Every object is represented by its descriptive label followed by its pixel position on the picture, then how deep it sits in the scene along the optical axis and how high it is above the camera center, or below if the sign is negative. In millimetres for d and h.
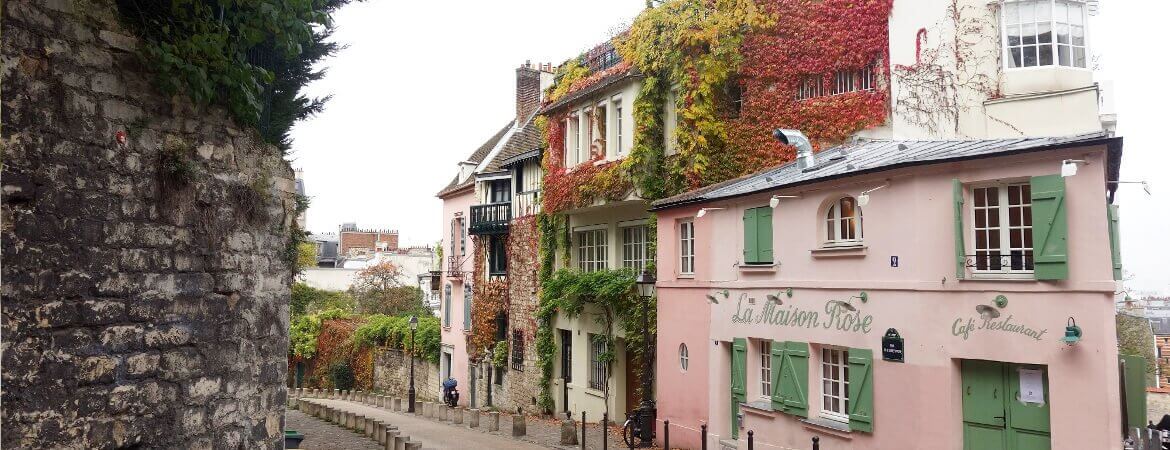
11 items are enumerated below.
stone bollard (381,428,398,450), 15699 -2801
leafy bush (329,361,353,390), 38469 -3936
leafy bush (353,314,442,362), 34094 -1877
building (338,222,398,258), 75938 +4793
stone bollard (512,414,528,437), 19750 -3190
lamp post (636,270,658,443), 18766 -612
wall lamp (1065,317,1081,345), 9641 -511
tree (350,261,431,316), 49969 -164
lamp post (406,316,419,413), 26000 -3461
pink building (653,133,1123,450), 9852 -123
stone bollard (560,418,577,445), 17906 -3062
